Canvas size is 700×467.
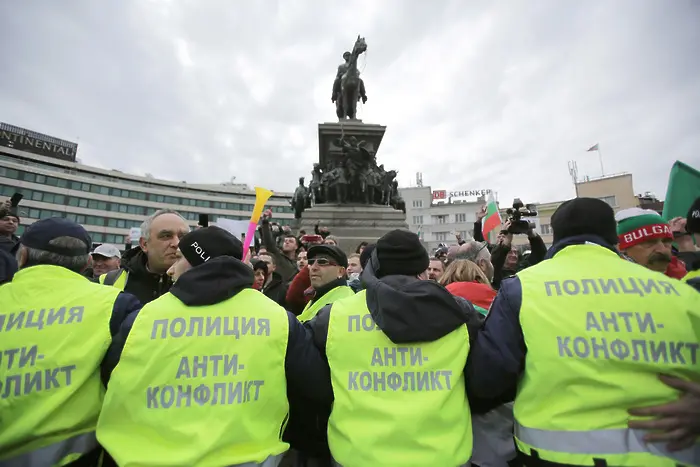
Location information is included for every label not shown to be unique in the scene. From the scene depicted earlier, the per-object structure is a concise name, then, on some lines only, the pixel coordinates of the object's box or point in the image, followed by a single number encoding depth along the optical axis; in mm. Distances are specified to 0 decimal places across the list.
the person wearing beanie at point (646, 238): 2916
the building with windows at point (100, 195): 55594
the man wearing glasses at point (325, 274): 3287
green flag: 4180
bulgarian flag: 6281
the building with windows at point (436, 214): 59719
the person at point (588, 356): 1573
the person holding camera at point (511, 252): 3367
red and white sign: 69375
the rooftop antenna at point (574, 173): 51262
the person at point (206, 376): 1708
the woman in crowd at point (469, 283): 2727
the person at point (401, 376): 1727
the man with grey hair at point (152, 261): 3236
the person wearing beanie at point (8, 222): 4461
